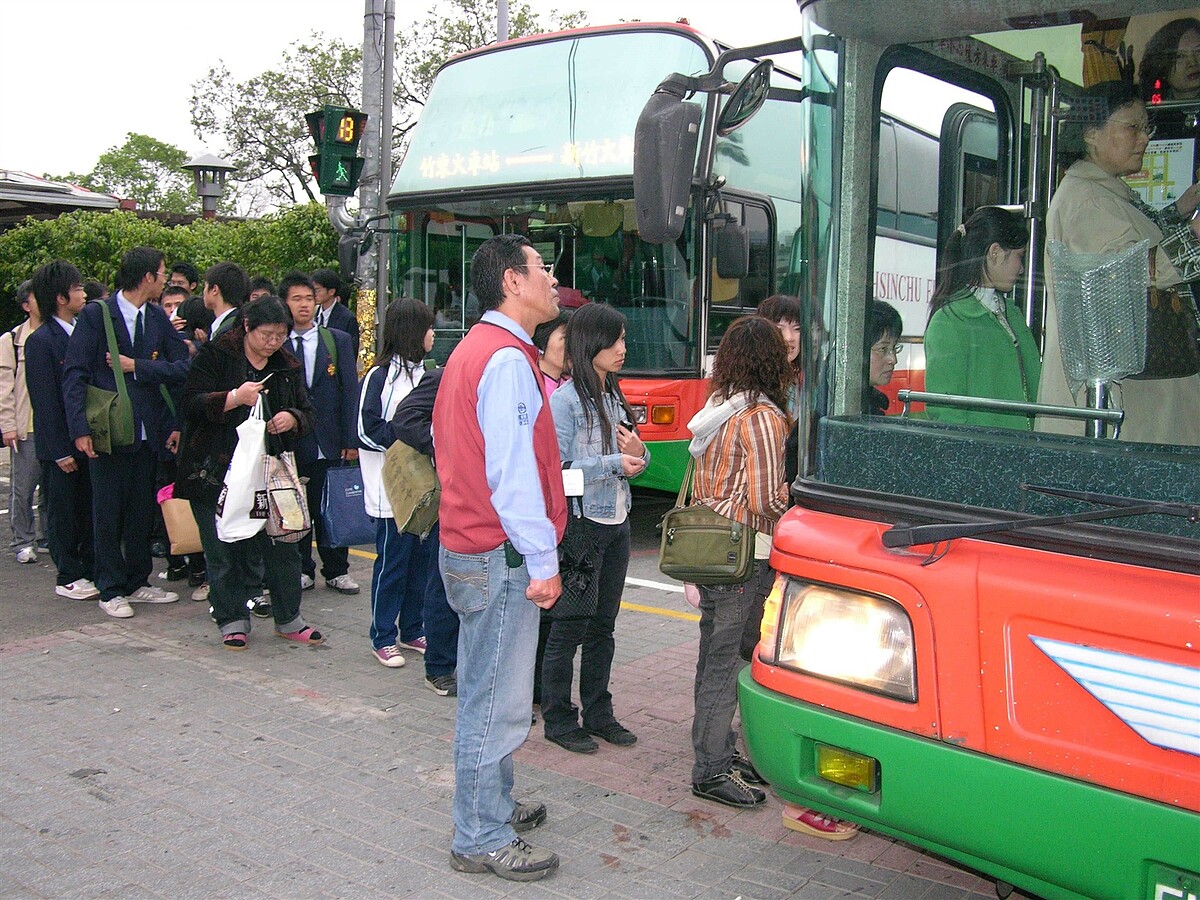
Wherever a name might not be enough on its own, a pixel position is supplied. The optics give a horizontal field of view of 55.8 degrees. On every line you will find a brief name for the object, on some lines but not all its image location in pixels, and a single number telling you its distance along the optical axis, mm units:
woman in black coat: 5879
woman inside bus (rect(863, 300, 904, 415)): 3227
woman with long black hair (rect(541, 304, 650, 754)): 4586
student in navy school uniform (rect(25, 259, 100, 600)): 6875
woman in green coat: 3053
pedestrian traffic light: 11648
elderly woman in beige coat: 2762
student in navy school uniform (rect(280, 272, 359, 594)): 6883
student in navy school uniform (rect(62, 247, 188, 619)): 6555
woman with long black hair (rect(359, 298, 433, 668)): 5633
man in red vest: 3410
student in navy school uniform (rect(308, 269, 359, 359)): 8766
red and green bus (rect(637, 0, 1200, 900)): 2406
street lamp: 22703
